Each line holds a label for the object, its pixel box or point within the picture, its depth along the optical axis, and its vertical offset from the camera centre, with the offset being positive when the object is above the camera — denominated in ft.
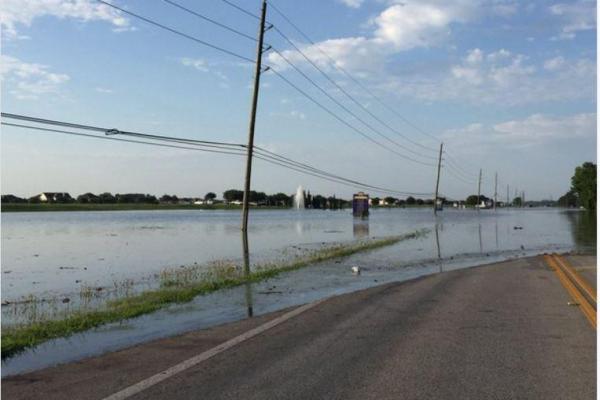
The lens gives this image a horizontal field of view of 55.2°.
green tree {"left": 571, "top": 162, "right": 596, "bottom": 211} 391.61 +25.49
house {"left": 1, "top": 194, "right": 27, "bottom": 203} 486.71 +6.87
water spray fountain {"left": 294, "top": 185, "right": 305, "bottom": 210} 595.88 +13.15
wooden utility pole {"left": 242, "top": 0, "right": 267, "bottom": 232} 97.00 +16.71
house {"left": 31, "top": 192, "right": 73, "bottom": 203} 615.16 +12.62
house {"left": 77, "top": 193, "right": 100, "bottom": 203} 625.90 +11.87
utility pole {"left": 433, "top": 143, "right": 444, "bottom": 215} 340.80 +21.20
